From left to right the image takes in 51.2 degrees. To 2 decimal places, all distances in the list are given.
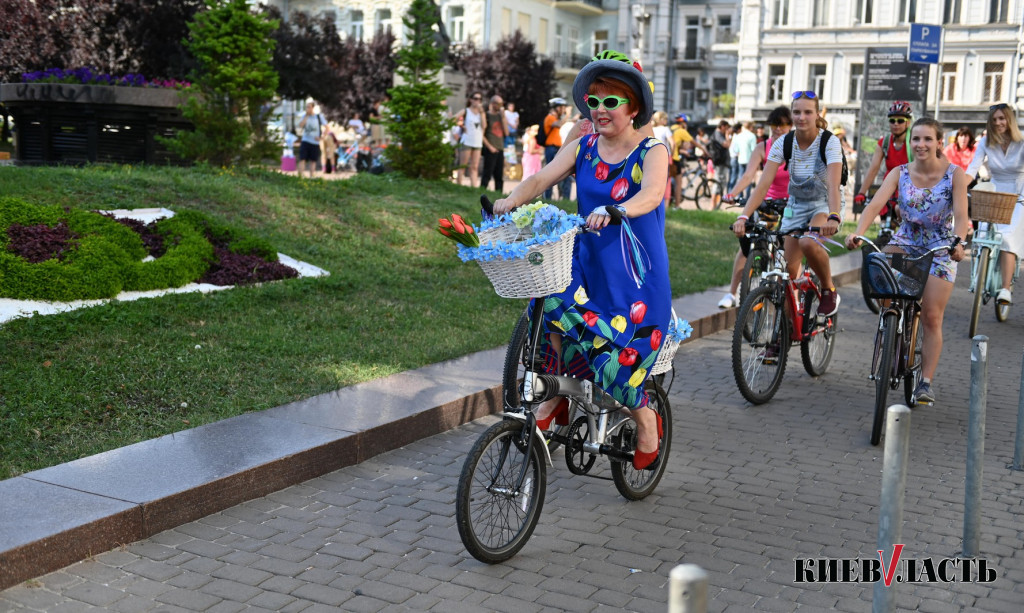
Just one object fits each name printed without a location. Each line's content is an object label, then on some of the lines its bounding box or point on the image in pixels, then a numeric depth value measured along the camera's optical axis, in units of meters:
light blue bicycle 10.38
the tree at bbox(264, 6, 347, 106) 31.39
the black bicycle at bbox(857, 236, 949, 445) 6.60
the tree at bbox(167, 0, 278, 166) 14.04
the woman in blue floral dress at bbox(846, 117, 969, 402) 7.07
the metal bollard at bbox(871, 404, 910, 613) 3.33
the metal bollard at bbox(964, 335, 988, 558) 4.62
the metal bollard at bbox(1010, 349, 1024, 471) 6.00
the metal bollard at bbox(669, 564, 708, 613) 1.94
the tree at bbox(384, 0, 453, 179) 17.05
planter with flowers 14.98
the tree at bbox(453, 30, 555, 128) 54.34
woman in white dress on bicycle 10.62
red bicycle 7.29
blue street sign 20.17
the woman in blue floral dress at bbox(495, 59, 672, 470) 4.62
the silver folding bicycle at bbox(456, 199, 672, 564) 4.27
